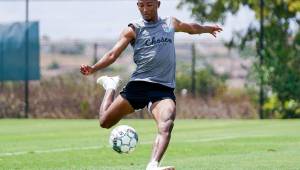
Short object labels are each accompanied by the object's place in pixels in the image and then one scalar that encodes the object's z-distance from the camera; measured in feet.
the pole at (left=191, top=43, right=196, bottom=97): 117.92
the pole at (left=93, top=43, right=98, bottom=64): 119.34
